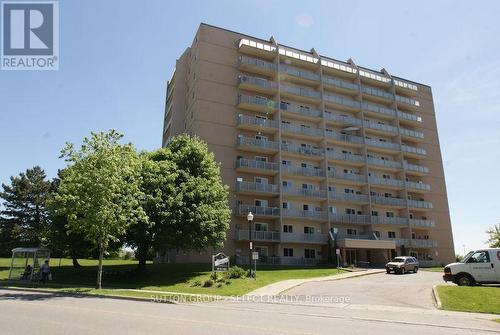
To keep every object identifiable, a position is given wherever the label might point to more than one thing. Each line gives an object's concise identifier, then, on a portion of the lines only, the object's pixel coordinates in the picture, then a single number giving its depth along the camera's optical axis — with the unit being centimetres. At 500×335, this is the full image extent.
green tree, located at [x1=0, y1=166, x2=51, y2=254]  5319
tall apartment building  4375
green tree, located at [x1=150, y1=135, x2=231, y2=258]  2831
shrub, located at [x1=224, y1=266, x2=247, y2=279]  2707
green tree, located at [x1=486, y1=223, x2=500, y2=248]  7580
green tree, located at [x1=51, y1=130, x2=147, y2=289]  2288
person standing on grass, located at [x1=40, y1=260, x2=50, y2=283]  2644
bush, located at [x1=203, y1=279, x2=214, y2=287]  2464
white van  2105
